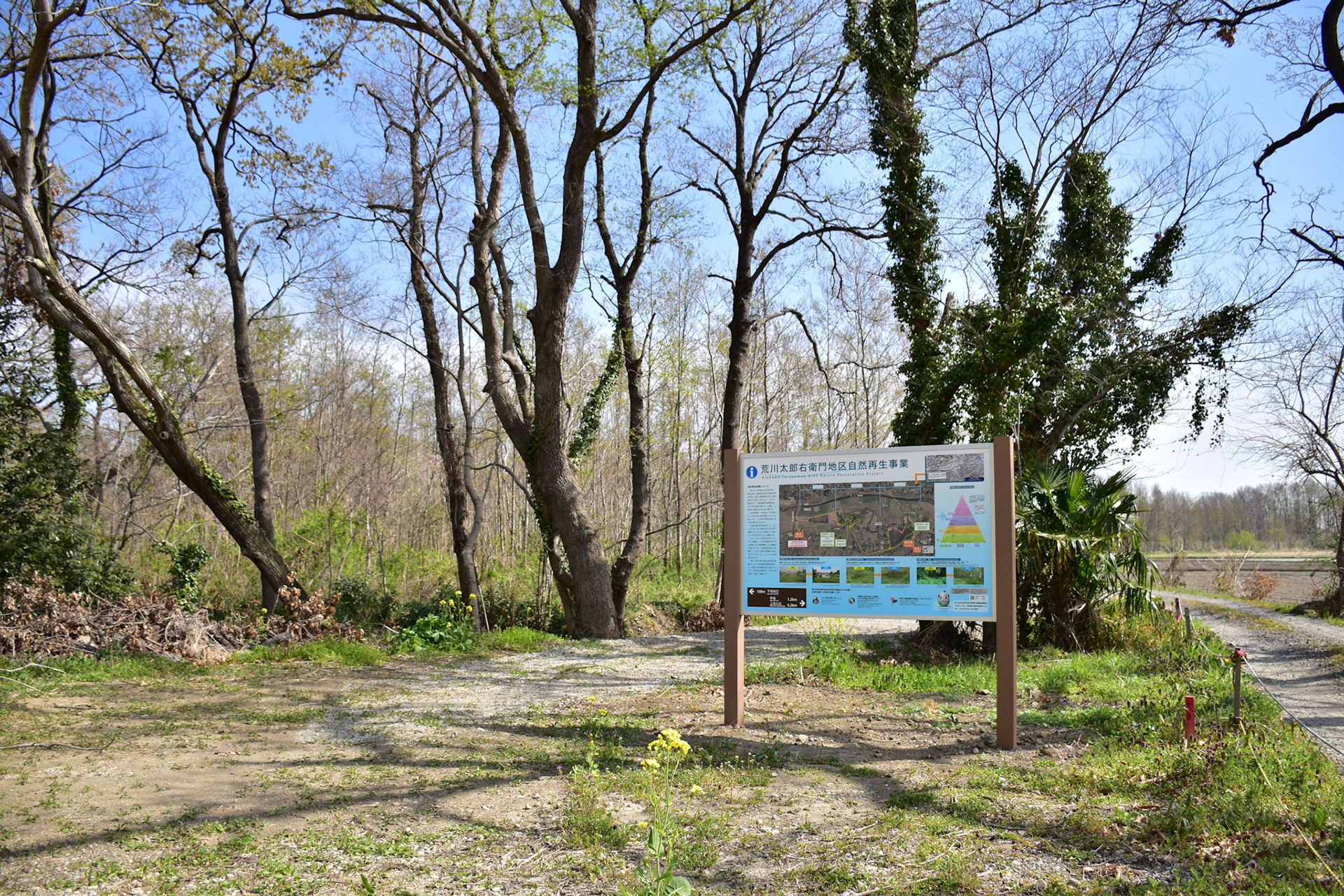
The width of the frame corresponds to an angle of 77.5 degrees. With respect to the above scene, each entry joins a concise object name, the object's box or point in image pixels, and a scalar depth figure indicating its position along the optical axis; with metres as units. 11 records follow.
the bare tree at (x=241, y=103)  11.62
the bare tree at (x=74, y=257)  9.69
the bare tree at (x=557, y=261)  11.40
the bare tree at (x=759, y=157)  14.67
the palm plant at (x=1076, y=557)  10.98
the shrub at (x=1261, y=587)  23.44
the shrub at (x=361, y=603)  15.08
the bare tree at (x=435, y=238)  15.73
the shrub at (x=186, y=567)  12.90
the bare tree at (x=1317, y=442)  20.09
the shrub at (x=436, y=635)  10.66
